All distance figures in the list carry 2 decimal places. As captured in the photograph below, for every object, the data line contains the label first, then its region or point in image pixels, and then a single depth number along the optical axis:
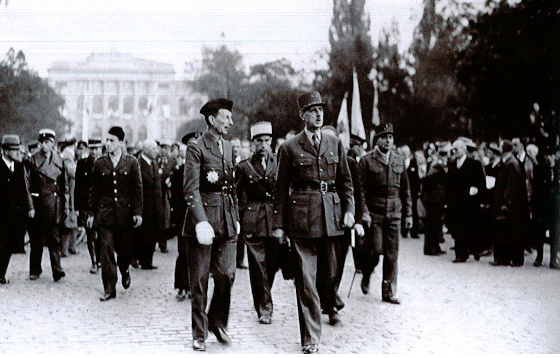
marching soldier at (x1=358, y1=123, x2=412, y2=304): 10.05
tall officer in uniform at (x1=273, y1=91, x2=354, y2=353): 7.32
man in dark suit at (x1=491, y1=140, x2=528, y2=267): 13.88
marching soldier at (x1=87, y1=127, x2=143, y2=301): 10.24
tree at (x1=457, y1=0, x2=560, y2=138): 11.82
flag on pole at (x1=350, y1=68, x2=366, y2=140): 22.59
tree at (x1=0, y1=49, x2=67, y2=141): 13.80
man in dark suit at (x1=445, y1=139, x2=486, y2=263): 14.73
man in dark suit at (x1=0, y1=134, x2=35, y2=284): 11.64
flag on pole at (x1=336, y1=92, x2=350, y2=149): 21.88
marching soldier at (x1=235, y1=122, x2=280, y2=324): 8.80
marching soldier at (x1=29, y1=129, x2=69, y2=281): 11.98
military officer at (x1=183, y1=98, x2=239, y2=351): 7.21
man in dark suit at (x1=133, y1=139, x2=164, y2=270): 13.58
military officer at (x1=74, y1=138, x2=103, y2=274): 13.40
